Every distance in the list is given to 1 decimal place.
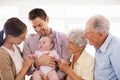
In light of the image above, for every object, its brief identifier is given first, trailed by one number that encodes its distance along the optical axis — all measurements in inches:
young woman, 78.3
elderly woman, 83.7
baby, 87.4
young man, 88.4
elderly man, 80.0
